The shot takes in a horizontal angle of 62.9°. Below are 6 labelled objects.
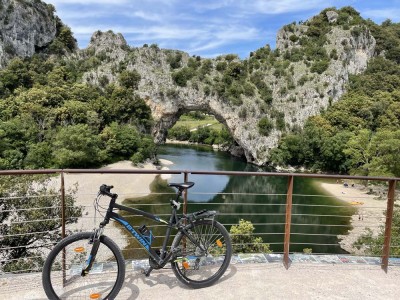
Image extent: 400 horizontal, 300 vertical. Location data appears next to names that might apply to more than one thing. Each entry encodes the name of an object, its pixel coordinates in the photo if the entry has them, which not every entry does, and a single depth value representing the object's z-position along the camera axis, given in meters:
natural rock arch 54.50
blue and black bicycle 3.06
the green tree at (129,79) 52.19
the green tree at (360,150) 38.36
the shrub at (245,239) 14.06
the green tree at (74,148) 35.78
